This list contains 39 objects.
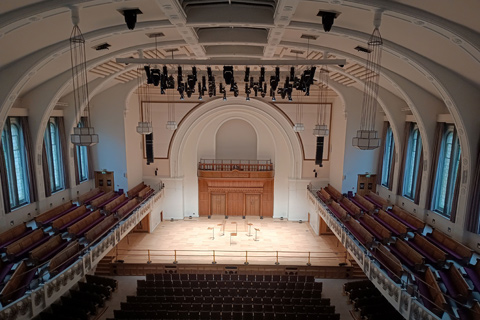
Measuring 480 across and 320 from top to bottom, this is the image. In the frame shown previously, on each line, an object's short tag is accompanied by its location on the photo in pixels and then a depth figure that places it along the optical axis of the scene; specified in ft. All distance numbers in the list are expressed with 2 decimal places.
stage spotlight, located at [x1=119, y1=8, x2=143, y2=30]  21.39
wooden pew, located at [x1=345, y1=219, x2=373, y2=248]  31.61
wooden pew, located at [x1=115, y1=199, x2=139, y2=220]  40.35
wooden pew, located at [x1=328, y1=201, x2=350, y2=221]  40.27
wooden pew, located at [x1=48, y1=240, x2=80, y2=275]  25.25
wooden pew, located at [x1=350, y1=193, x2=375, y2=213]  42.11
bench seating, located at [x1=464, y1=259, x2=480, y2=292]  23.45
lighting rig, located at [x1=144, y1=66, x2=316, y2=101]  29.01
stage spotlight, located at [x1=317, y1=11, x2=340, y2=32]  21.53
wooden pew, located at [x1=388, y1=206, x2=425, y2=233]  34.06
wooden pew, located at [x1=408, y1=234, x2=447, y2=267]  26.63
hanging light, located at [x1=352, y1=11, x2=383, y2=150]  24.00
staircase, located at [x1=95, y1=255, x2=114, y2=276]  40.57
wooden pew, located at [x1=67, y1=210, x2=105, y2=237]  33.29
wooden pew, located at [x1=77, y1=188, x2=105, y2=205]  43.59
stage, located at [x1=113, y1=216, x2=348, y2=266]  43.06
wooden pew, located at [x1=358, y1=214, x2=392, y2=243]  32.43
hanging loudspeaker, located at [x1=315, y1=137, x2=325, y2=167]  56.95
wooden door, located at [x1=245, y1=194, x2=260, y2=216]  62.39
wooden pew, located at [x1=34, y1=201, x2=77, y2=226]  34.35
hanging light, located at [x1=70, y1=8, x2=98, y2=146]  24.02
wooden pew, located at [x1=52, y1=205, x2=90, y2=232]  33.71
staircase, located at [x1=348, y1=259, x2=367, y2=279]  40.37
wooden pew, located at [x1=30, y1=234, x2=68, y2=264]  27.01
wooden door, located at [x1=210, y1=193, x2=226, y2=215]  62.44
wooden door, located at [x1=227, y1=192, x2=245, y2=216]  62.23
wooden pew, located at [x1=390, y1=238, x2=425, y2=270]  26.45
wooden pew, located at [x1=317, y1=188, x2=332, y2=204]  48.54
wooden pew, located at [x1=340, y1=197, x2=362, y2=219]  41.39
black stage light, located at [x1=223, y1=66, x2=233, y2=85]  28.66
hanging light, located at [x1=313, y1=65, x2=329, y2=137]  54.85
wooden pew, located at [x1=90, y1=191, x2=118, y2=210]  42.53
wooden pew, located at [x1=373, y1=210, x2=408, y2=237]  33.50
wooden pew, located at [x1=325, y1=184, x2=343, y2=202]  50.03
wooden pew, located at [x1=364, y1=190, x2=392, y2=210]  42.48
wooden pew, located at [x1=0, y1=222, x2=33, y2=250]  28.86
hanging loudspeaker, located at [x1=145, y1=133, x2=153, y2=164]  52.81
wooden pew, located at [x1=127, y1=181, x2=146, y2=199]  50.84
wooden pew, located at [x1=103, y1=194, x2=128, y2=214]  41.13
